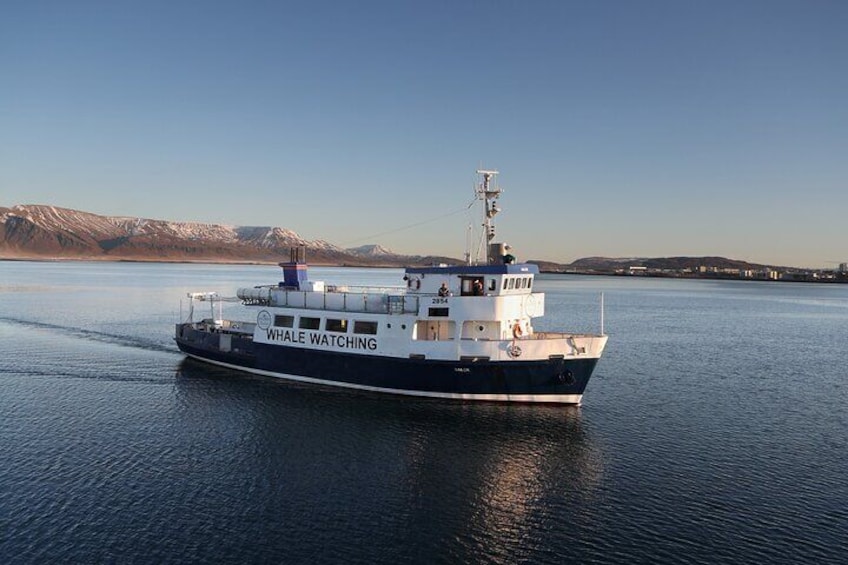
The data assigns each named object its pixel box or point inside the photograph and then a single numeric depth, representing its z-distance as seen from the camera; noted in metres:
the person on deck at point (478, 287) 31.57
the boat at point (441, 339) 30.31
